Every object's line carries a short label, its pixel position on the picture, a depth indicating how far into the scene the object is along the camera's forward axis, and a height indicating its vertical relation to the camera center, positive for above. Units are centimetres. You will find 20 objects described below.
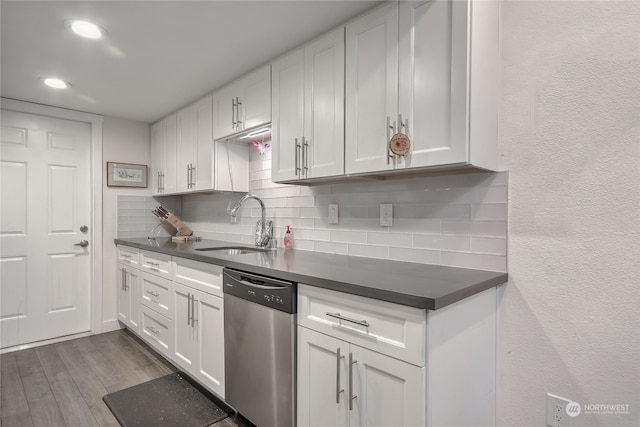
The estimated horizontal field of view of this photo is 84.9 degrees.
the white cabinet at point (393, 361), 111 -55
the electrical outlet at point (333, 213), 216 -2
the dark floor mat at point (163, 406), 195 -119
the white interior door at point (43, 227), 299 -17
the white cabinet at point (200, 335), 200 -78
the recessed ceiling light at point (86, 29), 179 +94
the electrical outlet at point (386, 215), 188 -3
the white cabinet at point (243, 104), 223 +73
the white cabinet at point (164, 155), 330 +53
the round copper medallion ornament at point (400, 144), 147 +28
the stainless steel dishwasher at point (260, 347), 154 -66
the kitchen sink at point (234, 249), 273 -32
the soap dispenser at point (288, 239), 246 -21
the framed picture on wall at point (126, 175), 346 +34
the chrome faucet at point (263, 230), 261 -16
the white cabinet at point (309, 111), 178 +54
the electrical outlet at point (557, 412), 135 -79
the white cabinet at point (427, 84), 133 +53
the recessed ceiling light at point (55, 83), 252 +93
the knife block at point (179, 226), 347 -17
